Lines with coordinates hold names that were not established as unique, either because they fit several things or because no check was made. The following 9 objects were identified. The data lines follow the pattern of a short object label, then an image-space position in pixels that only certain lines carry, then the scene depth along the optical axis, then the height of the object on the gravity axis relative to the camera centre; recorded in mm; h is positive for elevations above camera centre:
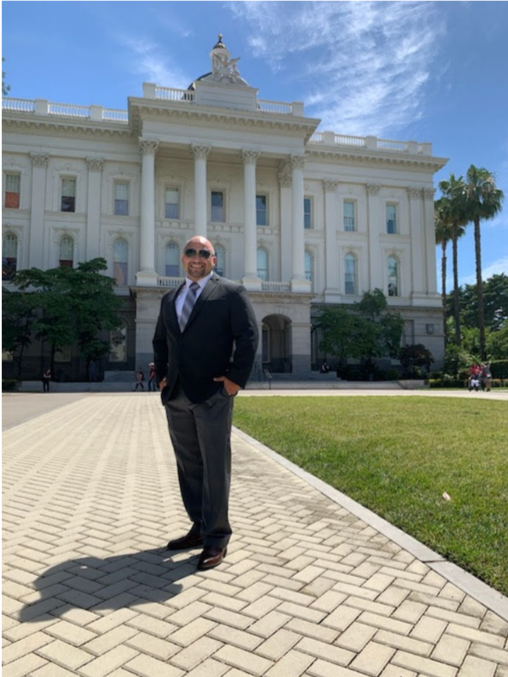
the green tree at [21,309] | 28516 +3194
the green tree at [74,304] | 31250 +3812
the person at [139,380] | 31016 -835
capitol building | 37406 +12979
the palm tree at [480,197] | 42469 +14017
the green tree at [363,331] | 36344 +2561
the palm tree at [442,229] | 46031 +12743
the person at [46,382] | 28562 -913
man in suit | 3834 -63
